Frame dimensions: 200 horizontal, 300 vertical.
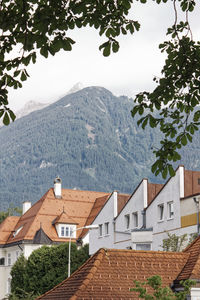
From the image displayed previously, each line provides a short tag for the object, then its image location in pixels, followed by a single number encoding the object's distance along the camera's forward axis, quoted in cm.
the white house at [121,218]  5808
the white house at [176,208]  5045
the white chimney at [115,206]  6341
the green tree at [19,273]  6287
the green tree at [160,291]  1475
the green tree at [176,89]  1134
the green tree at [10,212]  13265
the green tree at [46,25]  997
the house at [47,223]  7612
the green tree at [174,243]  4525
